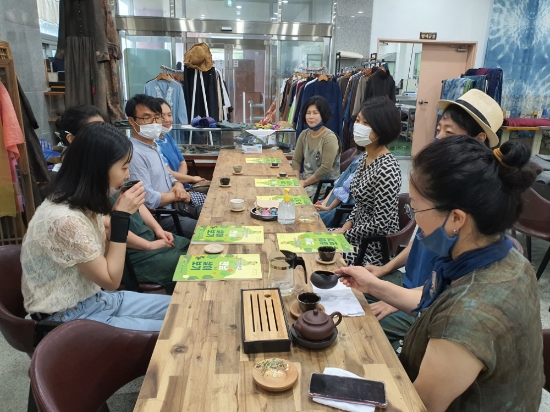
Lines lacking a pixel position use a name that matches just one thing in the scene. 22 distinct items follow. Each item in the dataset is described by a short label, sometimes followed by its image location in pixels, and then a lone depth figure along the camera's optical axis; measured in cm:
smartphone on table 101
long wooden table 101
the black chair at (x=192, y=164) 447
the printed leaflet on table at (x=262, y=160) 396
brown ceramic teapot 120
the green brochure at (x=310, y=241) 191
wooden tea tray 120
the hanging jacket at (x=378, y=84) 581
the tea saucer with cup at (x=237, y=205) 246
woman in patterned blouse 245
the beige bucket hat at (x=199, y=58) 581
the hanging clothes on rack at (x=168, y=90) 559
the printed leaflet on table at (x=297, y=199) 263
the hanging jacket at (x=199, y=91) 601
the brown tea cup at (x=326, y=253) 175
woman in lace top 154
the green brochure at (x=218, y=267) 164
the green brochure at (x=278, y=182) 310
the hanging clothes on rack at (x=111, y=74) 431
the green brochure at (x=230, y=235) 198
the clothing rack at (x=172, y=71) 623
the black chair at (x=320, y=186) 394
